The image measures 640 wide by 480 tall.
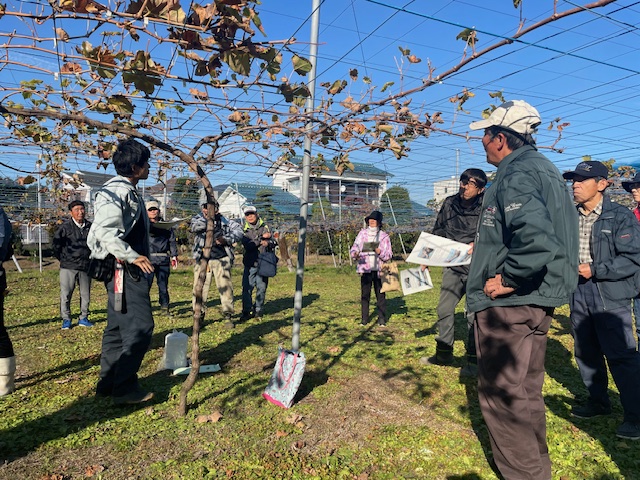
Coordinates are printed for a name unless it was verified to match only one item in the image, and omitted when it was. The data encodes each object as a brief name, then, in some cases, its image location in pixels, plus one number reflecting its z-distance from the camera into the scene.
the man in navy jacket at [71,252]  7.12
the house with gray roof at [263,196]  19.98
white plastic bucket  4.96
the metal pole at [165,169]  5.54
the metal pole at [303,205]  4.34
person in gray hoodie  3.61
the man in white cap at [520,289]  2.54
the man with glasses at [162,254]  7.44
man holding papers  4.94
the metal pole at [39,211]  15.91
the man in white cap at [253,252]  7.92
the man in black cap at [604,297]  3.47
